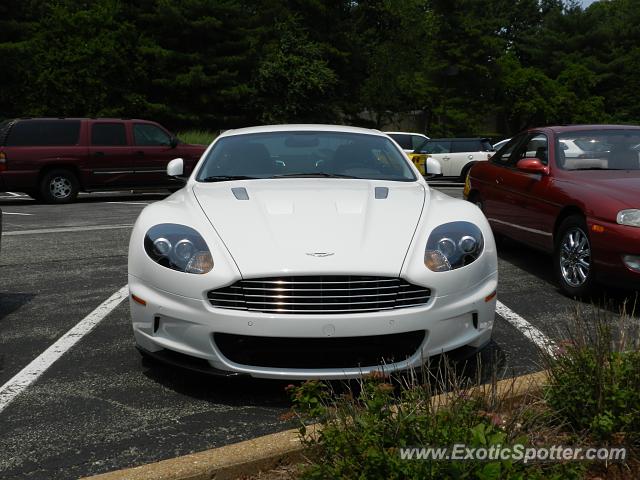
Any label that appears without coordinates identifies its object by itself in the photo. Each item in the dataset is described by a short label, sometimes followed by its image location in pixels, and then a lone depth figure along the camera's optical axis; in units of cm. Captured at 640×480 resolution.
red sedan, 553
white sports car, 358
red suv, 1511
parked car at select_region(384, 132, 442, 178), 2116
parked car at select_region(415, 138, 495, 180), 2194
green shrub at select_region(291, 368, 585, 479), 225
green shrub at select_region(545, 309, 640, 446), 266
